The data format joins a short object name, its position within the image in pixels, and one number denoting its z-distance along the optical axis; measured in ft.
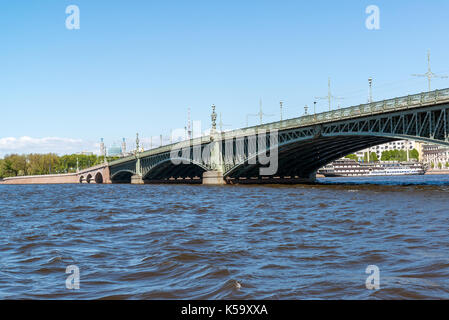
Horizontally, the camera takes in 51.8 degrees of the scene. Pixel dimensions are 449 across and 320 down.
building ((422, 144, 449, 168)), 607.90
